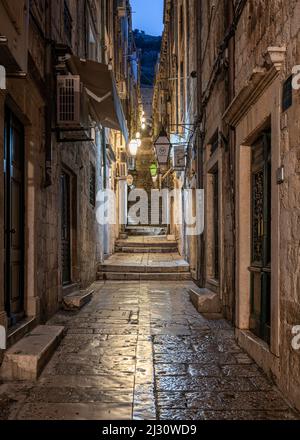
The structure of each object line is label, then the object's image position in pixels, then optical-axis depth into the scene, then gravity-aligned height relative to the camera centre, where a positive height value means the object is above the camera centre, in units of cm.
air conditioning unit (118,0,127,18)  2003 +903
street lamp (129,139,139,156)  1939 +304
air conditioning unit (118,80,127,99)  1828 +508
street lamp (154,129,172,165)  1355 +207
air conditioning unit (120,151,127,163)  2125 +284
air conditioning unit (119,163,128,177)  2027 +212
